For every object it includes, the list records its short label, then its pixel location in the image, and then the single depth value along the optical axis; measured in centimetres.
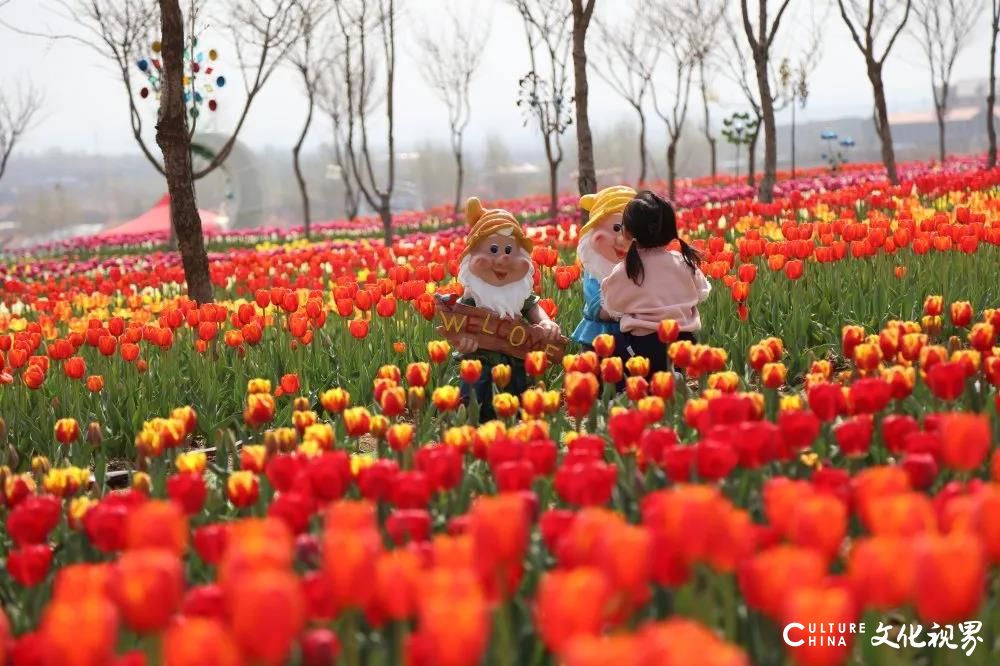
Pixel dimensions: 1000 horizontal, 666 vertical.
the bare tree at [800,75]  2814
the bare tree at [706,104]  2669
